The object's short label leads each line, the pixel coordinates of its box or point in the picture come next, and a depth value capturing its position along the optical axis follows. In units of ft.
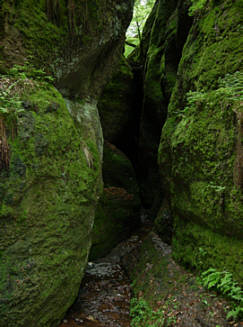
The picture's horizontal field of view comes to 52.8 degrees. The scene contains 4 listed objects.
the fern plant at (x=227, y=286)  12.07
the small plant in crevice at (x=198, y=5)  18.33
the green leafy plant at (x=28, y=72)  14.51
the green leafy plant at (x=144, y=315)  15.20
